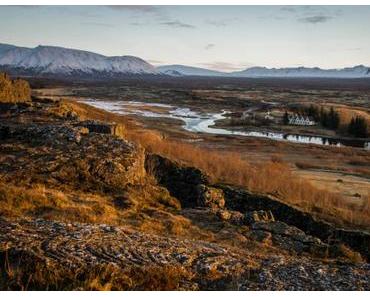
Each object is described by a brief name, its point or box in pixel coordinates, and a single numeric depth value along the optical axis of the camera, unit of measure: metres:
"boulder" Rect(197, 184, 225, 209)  17.94
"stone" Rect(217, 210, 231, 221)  15.32
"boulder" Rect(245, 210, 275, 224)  15.53
